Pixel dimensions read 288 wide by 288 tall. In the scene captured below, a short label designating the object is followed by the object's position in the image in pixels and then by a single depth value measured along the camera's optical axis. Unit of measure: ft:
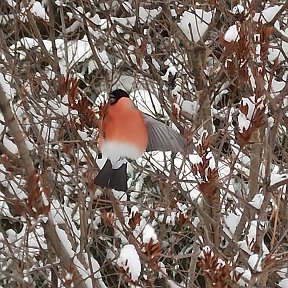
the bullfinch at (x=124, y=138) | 16.12
